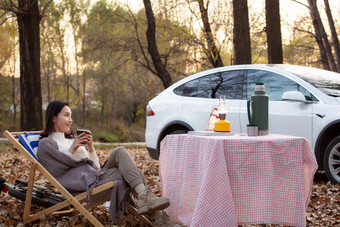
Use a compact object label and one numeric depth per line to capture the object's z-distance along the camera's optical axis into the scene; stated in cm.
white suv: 652
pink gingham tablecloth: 366
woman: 427
